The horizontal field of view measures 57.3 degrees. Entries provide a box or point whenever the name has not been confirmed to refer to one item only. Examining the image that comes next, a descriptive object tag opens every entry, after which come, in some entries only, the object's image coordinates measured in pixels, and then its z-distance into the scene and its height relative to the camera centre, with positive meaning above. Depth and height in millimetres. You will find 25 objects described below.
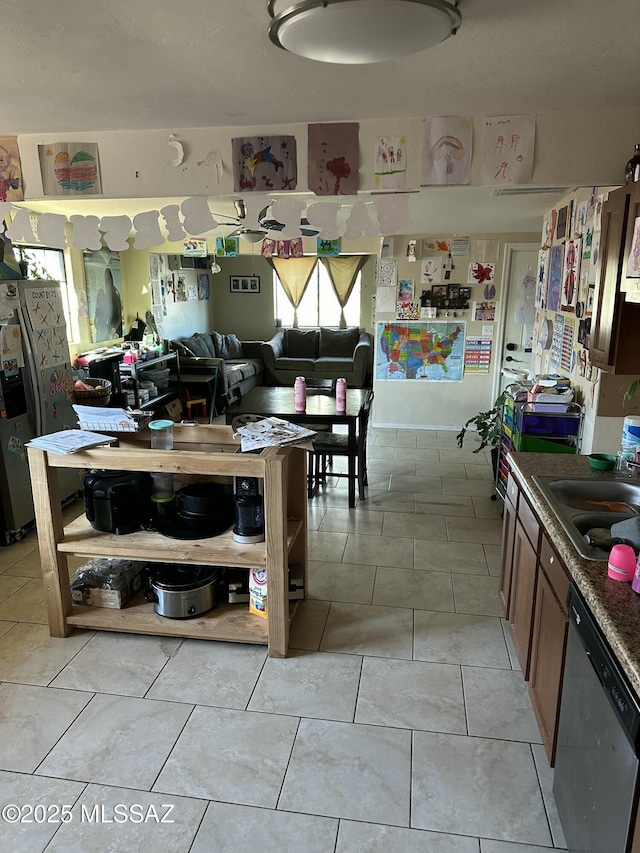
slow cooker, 2602 -1310
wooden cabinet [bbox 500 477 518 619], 2574 -1133
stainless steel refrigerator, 3535 -553
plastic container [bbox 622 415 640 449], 2287 -542
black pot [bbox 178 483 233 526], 2586 -907
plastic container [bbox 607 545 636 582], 1519 -696
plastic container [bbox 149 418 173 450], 2650 -645
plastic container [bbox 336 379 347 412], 4227 -746
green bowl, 2326 -669
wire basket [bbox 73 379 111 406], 4461 -781
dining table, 4090 -830
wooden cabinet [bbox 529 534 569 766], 1753 -1107
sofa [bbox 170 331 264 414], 7191 -926
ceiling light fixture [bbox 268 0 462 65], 1273 +589
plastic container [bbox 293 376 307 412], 4263 -741
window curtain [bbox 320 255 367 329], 9255 +297
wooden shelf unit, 2357 -1057
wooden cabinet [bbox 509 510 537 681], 2178 -1165
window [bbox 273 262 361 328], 9680 -225
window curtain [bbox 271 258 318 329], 9383 +272
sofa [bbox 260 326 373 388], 8367 -952
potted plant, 4344 -1046
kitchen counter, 1250 -738
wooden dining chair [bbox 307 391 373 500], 4160 -1116
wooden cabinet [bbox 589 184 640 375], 2051 -27
